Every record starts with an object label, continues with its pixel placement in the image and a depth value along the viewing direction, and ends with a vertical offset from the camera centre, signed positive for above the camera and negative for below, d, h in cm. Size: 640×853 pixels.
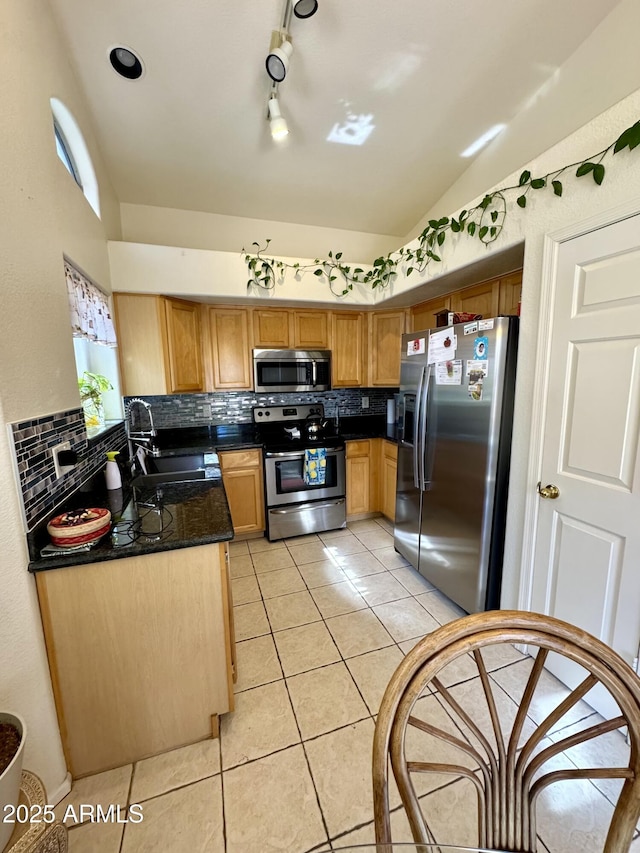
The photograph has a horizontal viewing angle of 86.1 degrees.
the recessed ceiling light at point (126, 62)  174 +162
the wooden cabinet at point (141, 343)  254 +26
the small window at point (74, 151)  170 +124
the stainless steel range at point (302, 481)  296 -93
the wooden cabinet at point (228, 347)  297 +26
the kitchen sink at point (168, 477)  201 -62
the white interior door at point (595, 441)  130 -28
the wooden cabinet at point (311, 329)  317 +43
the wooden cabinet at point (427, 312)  279 +54
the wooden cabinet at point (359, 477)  326 -98
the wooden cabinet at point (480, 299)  223 +52
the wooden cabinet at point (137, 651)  120 -101
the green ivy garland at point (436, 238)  132 +83
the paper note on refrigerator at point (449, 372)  196 +1
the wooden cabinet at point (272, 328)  307 +43
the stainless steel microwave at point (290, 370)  307 +5
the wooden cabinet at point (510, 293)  210 +50
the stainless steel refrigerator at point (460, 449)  179 -44
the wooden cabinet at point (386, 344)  334 +30
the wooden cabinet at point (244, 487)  291 -95
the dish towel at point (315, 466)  299 -79
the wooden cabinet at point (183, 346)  268 +25
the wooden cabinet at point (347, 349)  330 +25
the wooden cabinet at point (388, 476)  314 -95
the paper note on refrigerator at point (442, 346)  199 +17
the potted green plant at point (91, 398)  215 -13
